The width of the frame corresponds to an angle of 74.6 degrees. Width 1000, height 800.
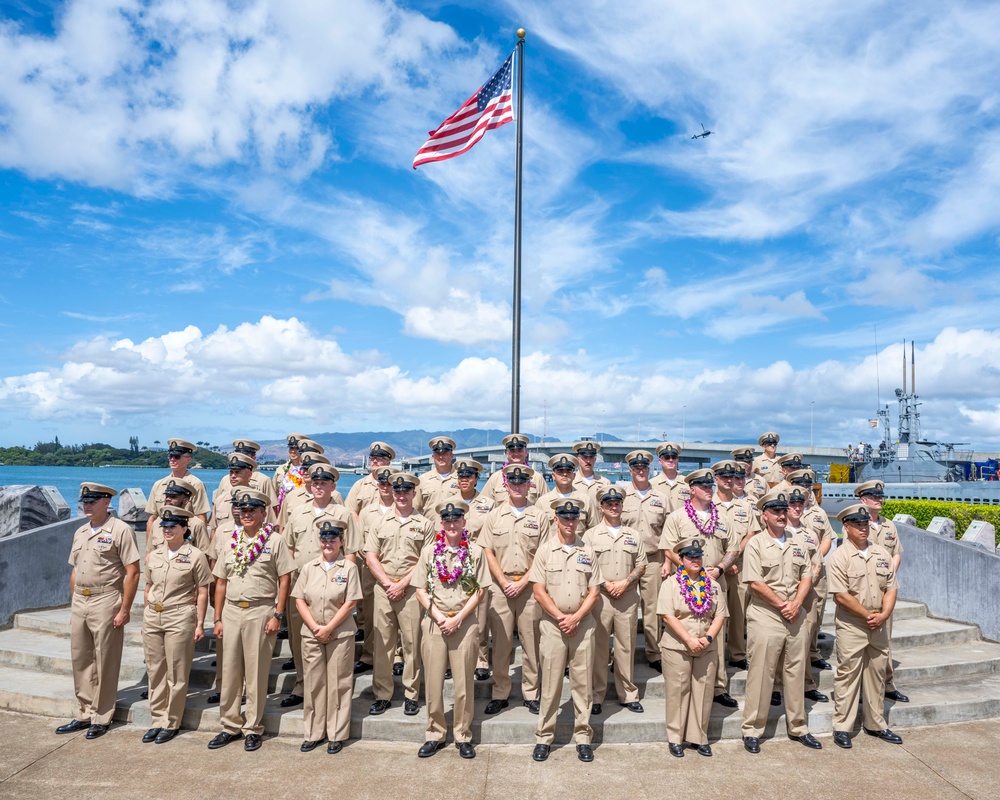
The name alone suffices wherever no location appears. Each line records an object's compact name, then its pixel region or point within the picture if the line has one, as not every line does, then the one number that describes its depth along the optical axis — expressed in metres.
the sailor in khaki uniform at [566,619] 5.34
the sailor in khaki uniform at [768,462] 8.35
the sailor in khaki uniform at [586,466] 7.24
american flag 11.02
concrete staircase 5.59
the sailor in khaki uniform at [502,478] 7.27
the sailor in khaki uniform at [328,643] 5.39
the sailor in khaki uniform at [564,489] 6.57
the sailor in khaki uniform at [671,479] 7.44
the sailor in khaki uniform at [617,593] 5.83
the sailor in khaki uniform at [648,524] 6.71
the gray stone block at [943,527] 9.70
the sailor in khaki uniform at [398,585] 5.80
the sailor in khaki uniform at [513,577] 5.96
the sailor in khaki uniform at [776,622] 5.50
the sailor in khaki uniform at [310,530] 6.06
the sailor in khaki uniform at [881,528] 6.34
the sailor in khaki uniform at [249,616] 5.46
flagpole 10.23
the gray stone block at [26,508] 9.34
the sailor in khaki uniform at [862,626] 5.67
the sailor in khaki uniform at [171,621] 5.61
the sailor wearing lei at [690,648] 5.29
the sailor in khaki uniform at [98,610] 5.75
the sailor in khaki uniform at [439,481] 7.23
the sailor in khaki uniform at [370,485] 7.29
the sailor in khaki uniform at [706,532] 6.22
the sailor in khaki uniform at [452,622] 5.32
